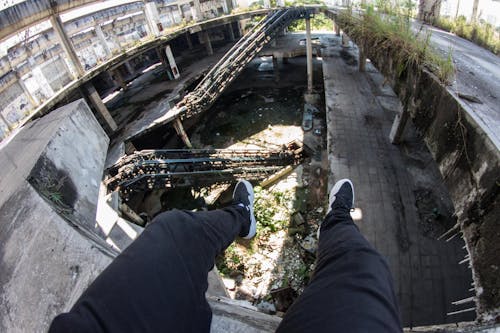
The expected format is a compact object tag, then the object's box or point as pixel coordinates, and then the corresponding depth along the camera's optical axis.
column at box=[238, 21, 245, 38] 21.40
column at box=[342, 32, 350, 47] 16.93
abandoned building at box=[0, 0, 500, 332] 1.77
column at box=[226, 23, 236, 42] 20.57
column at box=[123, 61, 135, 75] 17.12
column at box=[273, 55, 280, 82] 17.24
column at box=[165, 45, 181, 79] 14.32
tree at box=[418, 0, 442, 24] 8.88
